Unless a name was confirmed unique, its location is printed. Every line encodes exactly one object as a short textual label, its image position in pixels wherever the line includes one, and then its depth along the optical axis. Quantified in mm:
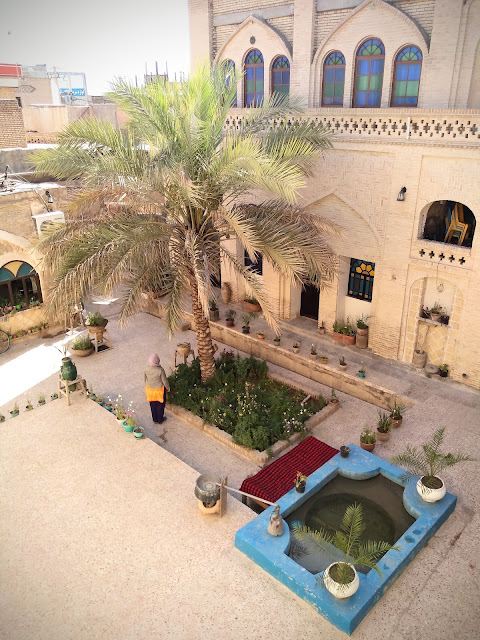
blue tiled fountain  5645
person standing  9125
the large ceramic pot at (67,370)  9586
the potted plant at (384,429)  8820
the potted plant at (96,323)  12219
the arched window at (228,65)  13070
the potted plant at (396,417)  9141
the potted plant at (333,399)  10047
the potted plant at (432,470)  6969
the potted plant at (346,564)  5527
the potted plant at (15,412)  9552
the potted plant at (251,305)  13508
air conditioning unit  12055
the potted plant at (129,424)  8875
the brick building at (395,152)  9469
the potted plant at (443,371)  10359
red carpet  7383
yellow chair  9961
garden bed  8875
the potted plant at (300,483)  7223
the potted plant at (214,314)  13250
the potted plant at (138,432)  8695
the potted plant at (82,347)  12011
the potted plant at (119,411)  9117
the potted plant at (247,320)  12439
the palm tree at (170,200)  8148
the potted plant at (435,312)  10359
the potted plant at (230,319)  12875
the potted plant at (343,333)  11766
